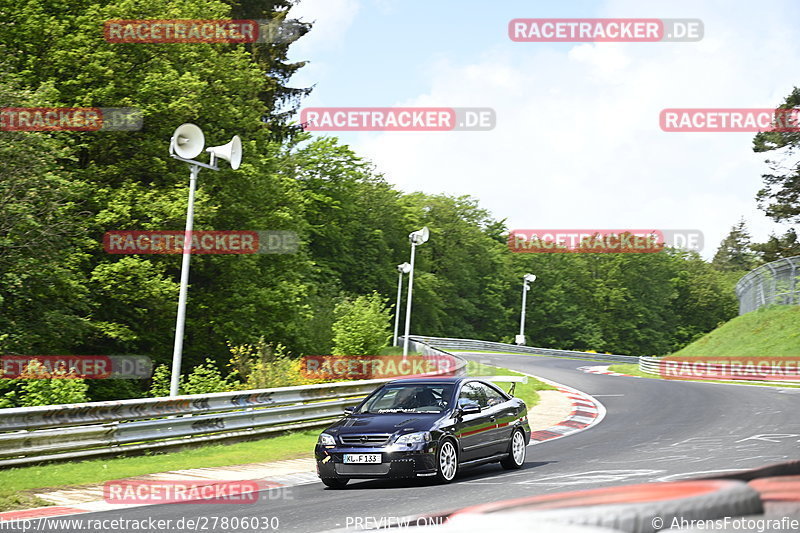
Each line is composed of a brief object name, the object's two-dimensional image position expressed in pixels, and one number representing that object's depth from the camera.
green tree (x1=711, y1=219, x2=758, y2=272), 167.88
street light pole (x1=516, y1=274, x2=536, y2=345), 72.54
